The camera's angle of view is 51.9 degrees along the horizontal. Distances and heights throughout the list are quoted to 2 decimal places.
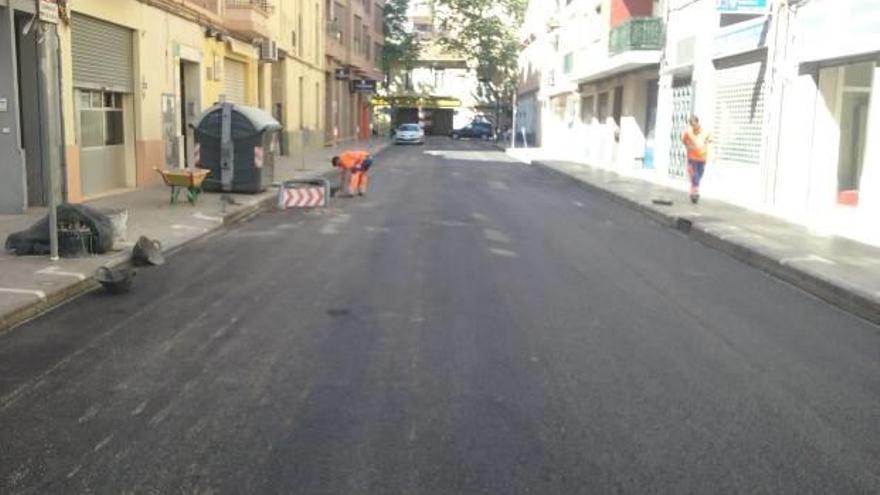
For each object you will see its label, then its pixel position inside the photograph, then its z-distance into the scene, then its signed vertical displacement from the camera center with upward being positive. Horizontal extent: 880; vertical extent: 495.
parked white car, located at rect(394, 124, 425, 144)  57.09 -0.50
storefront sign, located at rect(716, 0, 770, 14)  17.92 +2.48
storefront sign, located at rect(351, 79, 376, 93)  54.91 +2.44
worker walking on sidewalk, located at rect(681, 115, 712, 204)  17.53 -0.40
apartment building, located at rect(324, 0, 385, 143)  49.75 +3.74
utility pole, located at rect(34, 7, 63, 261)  9.00 +0.12
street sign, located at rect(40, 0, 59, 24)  8.93 +1.07
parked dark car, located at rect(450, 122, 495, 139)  75.19 -0.26
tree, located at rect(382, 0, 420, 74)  76.31 +7.30
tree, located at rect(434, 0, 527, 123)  78.62 +8.43
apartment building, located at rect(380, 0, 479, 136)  79.81 +3.88
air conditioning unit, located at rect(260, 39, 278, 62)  29.48 +2.39
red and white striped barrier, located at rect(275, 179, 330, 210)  16.52 -1.27
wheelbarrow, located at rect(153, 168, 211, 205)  15.32 -0.96
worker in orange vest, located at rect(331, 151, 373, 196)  18.72 -0.86
